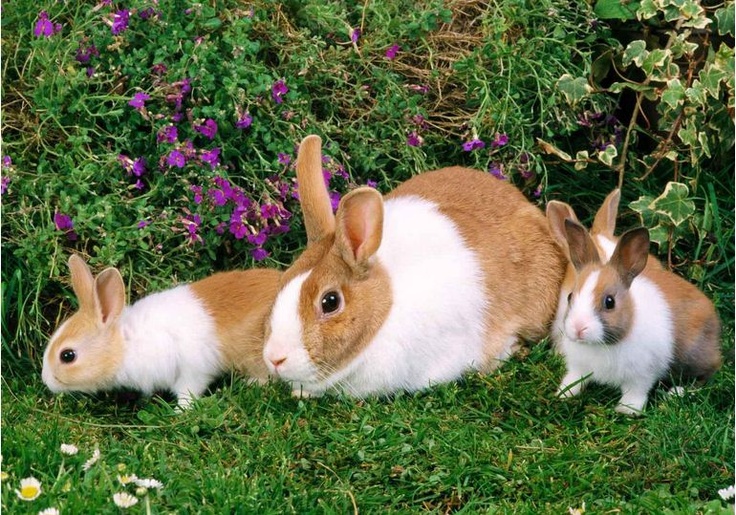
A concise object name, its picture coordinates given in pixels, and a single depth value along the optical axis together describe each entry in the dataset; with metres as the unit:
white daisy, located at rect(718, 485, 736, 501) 3.70
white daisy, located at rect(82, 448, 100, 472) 3.78
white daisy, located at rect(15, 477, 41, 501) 3.46
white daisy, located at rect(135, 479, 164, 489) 3.62
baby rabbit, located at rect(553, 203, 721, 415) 4.21
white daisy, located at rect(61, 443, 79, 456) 3.85
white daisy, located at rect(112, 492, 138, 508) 3.44
